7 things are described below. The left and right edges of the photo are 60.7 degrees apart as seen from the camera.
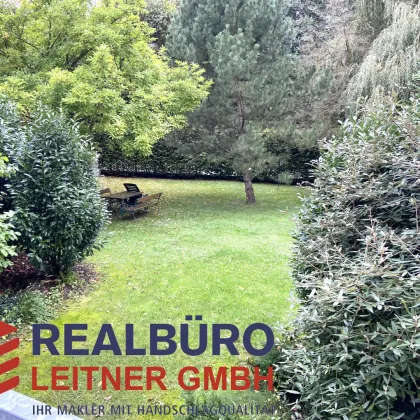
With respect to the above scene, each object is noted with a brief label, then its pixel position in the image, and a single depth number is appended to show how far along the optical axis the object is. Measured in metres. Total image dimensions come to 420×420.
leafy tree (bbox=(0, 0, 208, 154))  7.76
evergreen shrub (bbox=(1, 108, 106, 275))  4.71
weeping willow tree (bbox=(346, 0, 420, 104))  8.61
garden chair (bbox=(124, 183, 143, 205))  10.00
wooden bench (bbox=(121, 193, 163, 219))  9.09
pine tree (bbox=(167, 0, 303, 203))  9.65
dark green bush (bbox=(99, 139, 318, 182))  15.45
